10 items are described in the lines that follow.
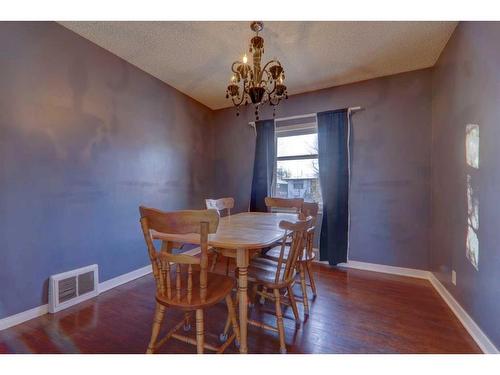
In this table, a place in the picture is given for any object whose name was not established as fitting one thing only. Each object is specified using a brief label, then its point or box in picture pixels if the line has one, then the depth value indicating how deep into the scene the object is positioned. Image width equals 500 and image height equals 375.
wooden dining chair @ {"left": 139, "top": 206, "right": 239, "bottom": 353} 1.13
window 3.37
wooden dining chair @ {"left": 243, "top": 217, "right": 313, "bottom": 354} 1.42
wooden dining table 1.31
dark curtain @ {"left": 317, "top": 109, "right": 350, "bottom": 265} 3.00
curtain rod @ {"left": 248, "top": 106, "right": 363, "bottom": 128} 2.96
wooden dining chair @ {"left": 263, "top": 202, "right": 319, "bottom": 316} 1.87
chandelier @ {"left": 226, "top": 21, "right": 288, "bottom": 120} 1.76
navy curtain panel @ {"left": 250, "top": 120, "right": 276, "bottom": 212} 3.53
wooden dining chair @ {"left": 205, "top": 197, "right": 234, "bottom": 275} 2.41
